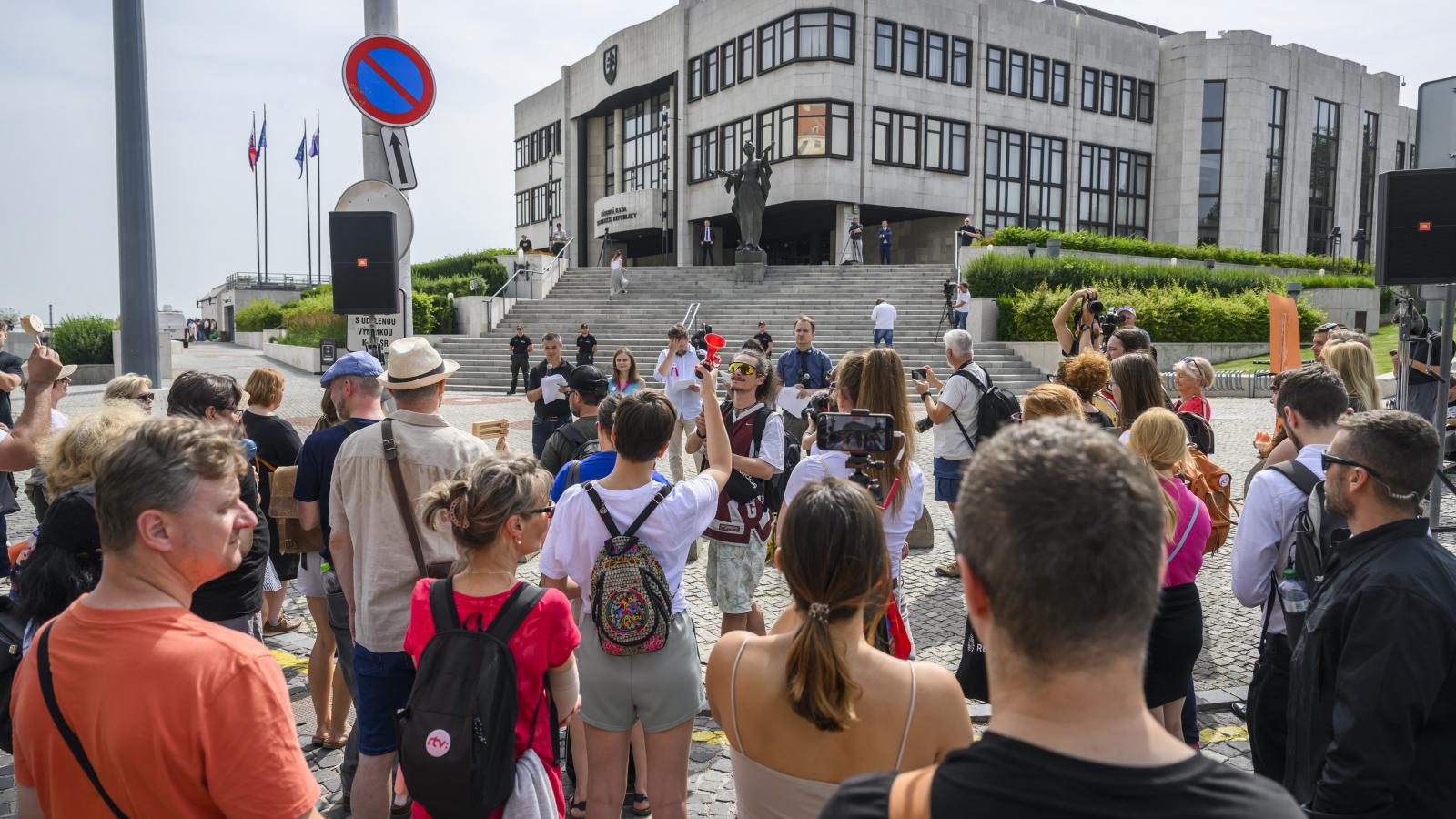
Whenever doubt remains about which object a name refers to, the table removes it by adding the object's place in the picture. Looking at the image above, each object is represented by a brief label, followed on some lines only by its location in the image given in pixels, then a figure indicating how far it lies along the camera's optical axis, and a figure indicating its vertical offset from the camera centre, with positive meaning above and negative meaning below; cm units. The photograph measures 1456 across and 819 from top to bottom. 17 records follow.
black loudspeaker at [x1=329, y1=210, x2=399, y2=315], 497 +33
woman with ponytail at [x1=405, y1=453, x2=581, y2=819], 258 -76
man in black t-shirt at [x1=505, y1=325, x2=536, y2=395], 2152 -61
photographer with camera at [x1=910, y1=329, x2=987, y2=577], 642 -58
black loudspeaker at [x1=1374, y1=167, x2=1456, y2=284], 693 +81
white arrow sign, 539 +95
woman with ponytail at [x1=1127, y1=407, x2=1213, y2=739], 355 -94
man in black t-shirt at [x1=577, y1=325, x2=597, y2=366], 1625 -40
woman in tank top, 198 -79
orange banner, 953 +4
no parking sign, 507 +135
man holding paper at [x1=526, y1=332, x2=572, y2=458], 823 -65
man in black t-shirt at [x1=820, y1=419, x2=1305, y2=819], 111 -42
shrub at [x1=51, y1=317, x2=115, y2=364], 2422 -57
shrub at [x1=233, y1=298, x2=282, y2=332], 4414 +22
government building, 3675 +911
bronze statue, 3136 +456
